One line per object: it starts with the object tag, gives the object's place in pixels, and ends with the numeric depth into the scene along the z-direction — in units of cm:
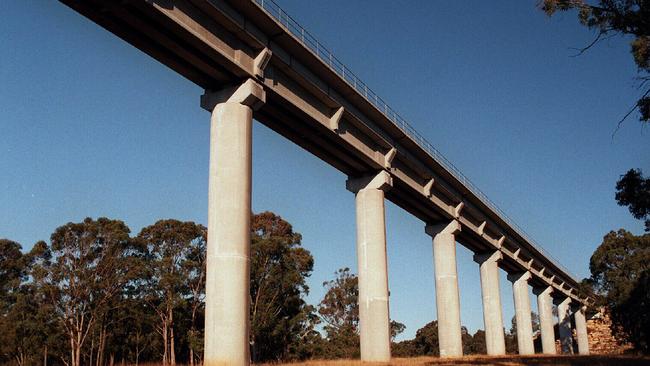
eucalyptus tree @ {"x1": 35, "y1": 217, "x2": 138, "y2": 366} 5559
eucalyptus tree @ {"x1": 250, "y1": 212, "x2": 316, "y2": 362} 5566
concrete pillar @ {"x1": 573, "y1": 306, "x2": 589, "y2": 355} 7658
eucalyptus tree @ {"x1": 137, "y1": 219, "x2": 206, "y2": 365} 5881
